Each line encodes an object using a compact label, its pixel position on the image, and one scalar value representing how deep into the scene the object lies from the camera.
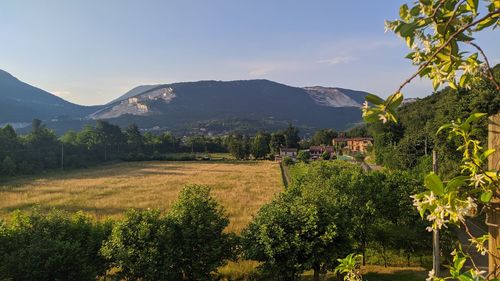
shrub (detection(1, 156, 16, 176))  48.41
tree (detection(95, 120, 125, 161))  77.21
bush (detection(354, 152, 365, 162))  63.54
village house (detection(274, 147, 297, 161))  87.37
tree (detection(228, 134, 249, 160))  85.00
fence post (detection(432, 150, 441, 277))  9.82
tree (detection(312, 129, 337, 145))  111.62
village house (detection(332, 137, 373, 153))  92.00
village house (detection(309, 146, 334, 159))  91.81
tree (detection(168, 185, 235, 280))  11.62
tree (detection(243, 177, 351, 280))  11.61
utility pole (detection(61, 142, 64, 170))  60.12
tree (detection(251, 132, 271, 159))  85.75
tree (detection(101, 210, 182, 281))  10.71
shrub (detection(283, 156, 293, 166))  65.68
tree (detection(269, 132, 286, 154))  96.06
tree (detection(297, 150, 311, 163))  65.93
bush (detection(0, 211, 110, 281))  9.48
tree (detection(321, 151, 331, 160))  70.81
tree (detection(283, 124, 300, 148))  99.50
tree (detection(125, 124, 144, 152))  85.75
